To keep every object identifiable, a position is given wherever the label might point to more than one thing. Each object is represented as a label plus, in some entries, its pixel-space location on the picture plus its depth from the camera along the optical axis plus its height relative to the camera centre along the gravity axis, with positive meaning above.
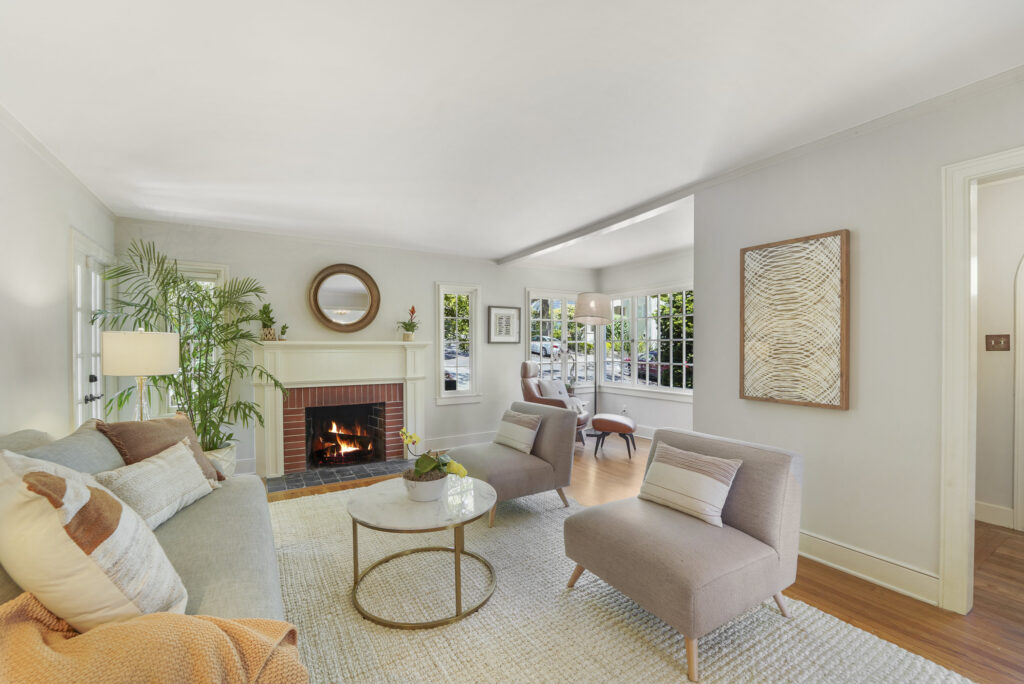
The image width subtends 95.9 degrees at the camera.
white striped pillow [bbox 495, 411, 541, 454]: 3.45 -0.68
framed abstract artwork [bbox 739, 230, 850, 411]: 2.49 +0.12
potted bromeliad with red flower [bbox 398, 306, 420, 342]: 5.20 +0.18
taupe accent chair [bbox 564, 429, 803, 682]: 1.75 -0.86
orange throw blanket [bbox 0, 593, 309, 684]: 0.88 -0.62
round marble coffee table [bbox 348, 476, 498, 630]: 2.05 -0.81
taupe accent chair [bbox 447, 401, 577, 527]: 3.12 -0.84
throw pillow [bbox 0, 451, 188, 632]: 1.01 -0.47
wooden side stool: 4.96 -0.91
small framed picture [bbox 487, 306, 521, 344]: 5.97 +0.23
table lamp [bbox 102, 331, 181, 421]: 2.75 -0.06
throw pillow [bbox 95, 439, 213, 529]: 1.82 -0.60
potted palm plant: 3.53 +0.13
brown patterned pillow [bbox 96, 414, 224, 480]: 2.18 -0.47
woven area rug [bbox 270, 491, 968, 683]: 1.75 -1.25
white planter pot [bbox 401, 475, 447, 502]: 2.32 -0.75
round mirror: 4.80 +0.48
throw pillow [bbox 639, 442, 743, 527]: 2.08 -0.66
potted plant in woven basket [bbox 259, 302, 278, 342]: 4.38 +0.19
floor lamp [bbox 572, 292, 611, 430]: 5.28 +0.38
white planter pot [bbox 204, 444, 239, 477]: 3.24 -0.84
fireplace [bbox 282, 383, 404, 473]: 4.57 -0.88
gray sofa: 1.37 -0.76
